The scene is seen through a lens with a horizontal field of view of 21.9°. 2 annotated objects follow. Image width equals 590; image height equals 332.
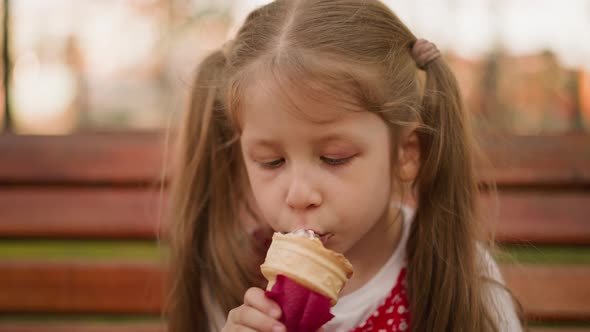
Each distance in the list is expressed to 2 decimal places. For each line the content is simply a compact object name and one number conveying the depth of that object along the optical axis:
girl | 1.16
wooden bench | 1.48
